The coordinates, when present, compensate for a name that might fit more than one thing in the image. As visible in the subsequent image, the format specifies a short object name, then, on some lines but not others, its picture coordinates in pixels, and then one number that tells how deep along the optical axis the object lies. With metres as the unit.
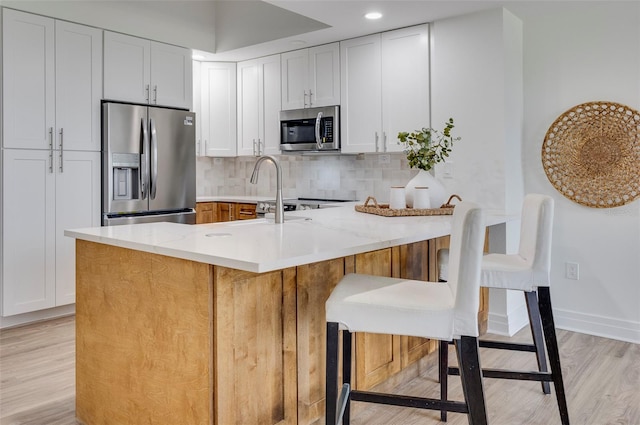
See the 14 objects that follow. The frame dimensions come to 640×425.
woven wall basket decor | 3.31
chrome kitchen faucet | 2.45
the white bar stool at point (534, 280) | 2.17
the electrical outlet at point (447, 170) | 3.71
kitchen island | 1.66
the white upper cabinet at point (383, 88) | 3.88
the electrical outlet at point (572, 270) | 3.60
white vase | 3.01
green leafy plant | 2.98
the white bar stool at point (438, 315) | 1.54
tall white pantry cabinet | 3.50
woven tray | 2.81
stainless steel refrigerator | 4.01
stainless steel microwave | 4.44
